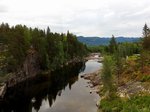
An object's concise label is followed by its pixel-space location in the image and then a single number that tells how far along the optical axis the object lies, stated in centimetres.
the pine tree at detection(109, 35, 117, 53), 6935
